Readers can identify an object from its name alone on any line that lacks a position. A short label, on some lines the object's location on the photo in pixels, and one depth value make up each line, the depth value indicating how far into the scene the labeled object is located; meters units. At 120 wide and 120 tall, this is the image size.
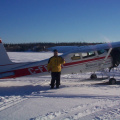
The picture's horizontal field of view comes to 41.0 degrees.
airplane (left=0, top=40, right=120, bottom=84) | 6.79
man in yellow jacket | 6.28
